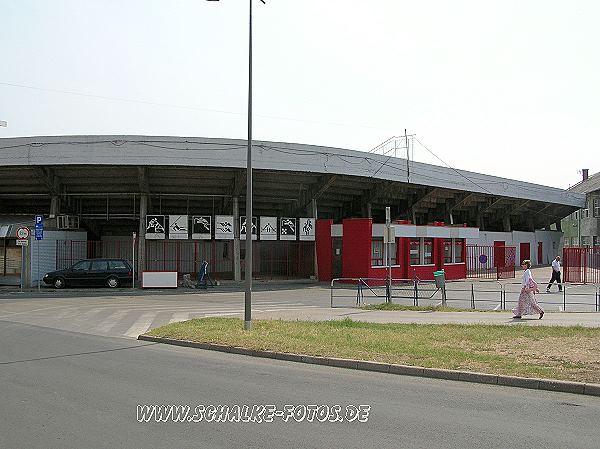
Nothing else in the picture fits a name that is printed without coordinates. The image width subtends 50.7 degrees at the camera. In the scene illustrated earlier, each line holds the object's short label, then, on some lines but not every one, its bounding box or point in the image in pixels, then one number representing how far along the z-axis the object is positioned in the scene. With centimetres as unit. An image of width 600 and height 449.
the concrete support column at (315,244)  3812
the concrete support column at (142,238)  3483
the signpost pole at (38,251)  3353
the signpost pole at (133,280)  3237
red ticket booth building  3600
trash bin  2276
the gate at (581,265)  3500
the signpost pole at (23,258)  3267
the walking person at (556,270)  3161
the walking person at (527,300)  1758
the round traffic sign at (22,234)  2895
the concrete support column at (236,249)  3581
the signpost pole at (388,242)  2198
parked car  3234
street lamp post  1557
